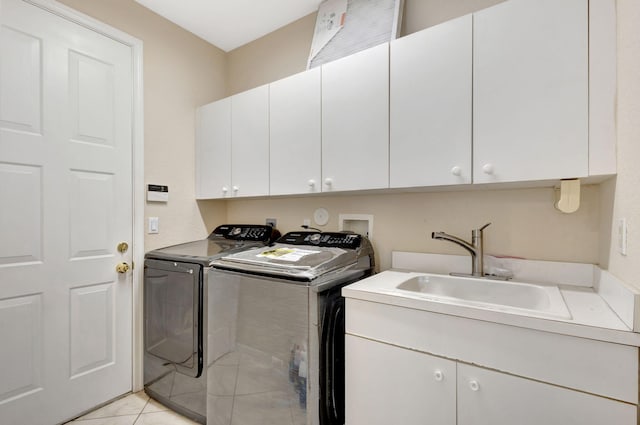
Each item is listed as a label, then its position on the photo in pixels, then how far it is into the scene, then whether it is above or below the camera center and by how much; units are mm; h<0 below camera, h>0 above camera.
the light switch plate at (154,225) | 2186 -115
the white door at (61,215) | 1579 -36
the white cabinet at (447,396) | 896 -645
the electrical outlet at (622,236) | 985 -81
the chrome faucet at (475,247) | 1525 -186
